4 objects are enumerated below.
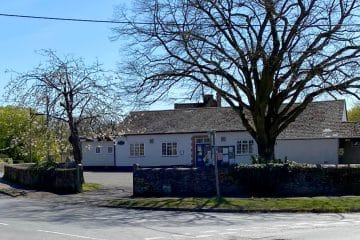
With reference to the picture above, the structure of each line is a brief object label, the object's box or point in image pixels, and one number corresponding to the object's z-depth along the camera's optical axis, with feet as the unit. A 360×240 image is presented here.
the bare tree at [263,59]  96.07
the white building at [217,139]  153.89
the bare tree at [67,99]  108.58
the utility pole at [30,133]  118.15
